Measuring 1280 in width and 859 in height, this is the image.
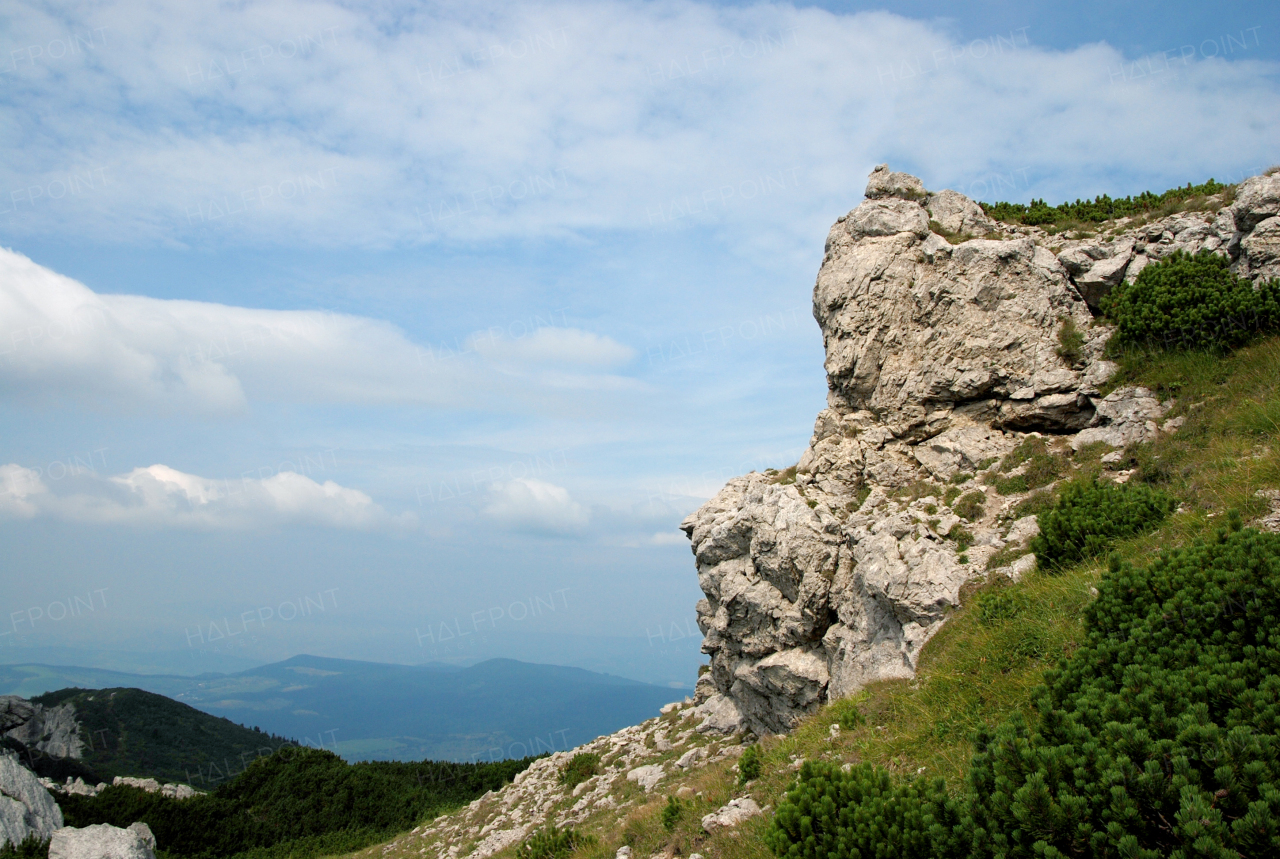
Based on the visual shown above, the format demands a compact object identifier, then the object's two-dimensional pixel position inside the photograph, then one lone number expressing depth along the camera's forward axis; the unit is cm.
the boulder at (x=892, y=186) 2542
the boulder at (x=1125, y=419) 1650
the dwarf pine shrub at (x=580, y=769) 2786
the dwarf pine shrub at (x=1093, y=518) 1188
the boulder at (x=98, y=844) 2206
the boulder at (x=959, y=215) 2402
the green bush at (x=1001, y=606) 1183
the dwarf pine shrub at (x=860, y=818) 644
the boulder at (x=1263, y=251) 1725
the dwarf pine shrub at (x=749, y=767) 1197
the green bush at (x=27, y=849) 2098
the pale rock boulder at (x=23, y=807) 2270
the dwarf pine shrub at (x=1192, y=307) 1680
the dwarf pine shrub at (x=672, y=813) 1202
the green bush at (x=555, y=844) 1466
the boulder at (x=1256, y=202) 1786
